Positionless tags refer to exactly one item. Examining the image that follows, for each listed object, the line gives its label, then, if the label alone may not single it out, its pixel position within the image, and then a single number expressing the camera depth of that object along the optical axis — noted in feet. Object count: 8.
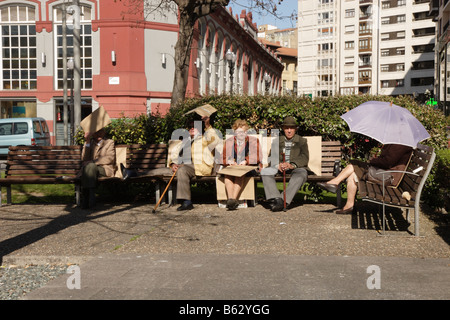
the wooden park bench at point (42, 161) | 33.73
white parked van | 91.86
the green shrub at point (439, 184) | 26.04
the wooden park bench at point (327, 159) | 31.35
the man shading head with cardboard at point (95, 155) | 30.96
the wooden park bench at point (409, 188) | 22.48
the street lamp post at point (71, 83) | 90.99
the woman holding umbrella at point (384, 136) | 24.14
